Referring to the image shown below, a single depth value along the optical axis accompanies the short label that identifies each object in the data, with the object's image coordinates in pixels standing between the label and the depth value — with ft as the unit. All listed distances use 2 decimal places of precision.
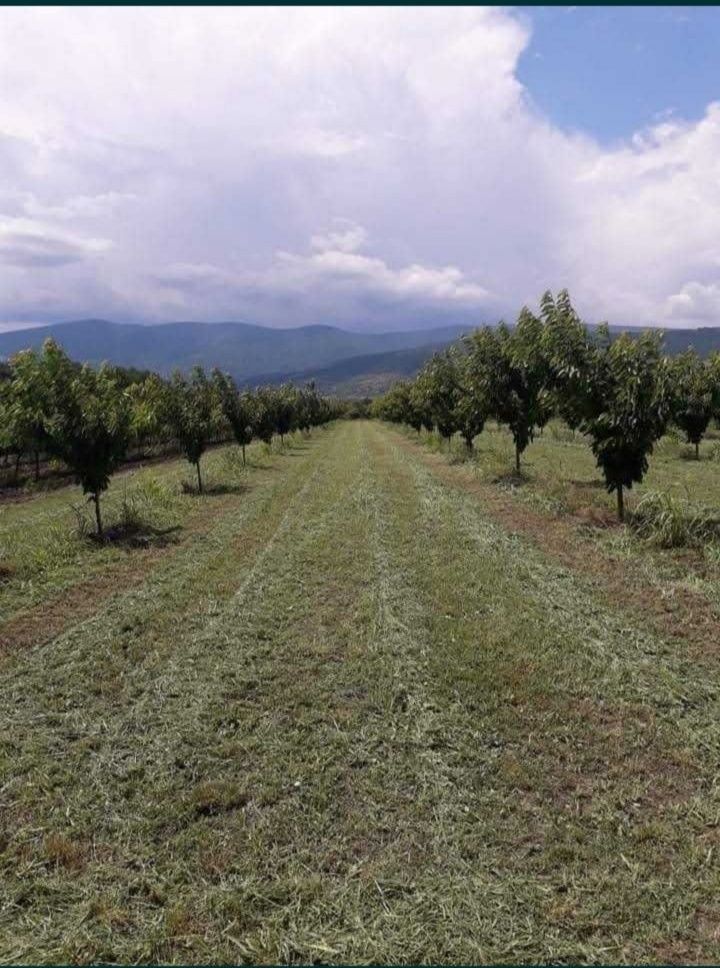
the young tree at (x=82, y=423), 47.37
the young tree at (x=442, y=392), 105.81
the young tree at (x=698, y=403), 93.15
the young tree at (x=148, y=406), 51.93
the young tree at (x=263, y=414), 122.72
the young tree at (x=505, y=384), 71.41
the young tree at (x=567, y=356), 46.42
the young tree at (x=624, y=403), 43.57
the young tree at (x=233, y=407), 99.91
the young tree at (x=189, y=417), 74.02
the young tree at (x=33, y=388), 47.21
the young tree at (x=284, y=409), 157.48
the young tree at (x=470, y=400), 75.37
